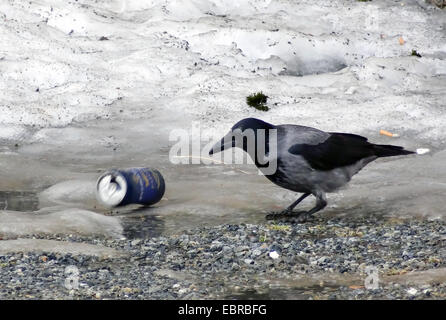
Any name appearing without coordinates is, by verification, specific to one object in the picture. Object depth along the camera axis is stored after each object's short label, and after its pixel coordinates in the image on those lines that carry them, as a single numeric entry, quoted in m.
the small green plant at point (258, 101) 13.16
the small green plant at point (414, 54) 15.34
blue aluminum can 9.02
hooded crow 8.43
